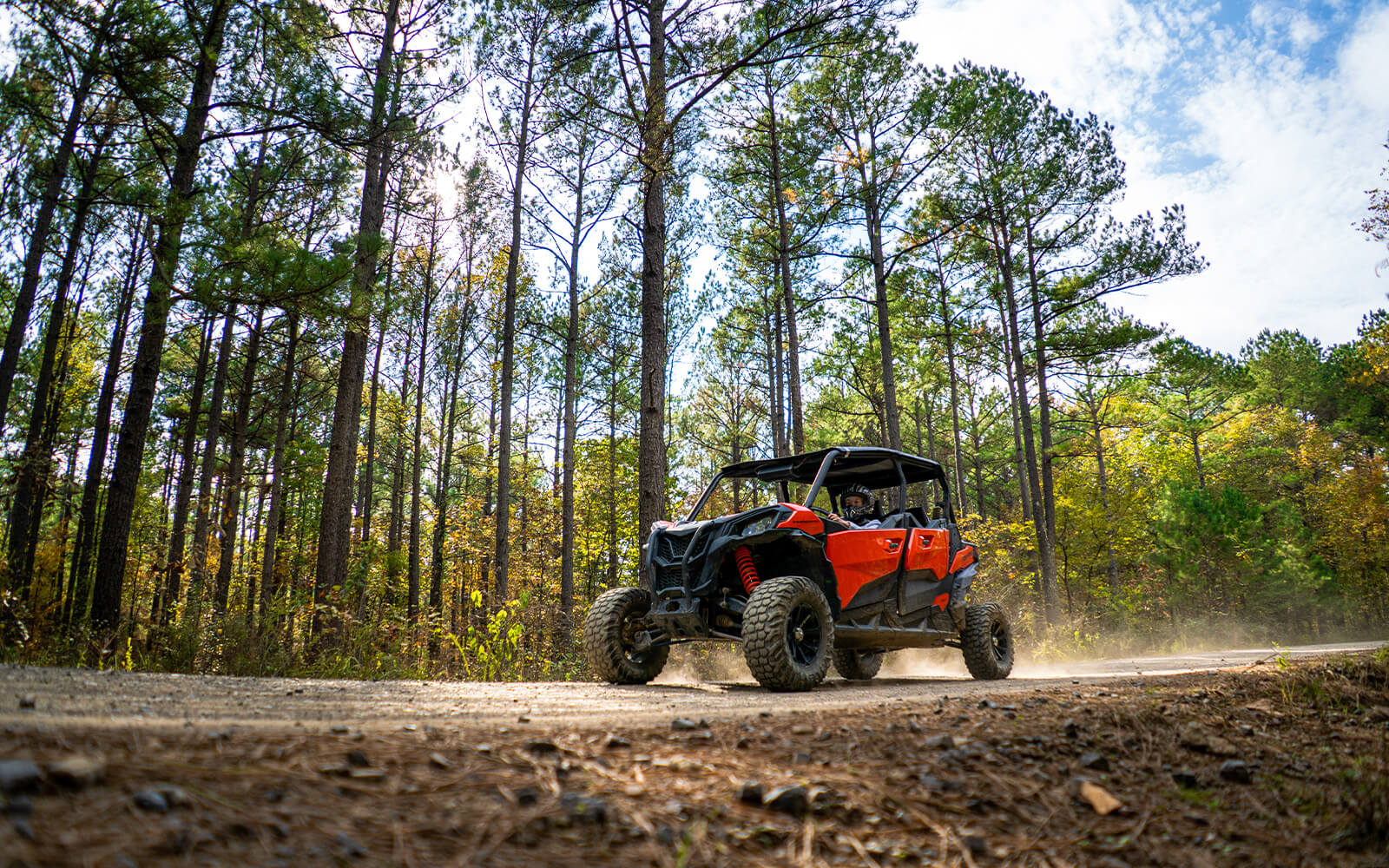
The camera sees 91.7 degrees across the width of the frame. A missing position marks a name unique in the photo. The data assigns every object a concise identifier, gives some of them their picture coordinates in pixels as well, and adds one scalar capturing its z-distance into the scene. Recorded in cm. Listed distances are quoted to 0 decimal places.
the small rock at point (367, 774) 171
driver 776
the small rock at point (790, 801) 184
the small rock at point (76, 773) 132
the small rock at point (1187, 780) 238
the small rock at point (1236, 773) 247
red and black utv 571
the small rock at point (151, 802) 128
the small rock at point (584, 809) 162
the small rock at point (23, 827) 108
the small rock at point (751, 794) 189
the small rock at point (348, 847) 127
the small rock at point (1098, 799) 207
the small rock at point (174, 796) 133
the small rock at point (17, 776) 125
